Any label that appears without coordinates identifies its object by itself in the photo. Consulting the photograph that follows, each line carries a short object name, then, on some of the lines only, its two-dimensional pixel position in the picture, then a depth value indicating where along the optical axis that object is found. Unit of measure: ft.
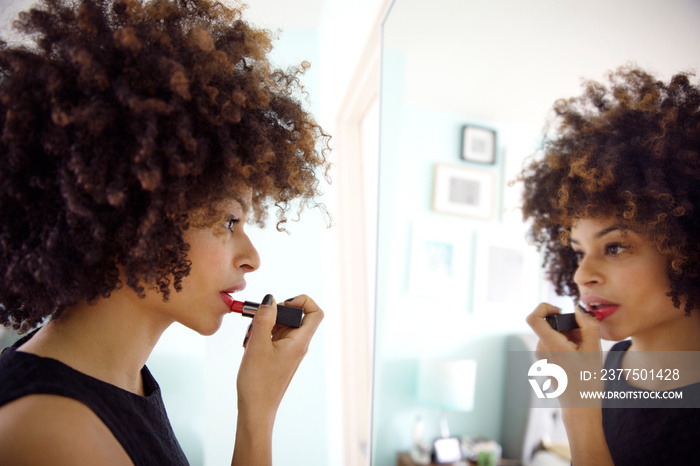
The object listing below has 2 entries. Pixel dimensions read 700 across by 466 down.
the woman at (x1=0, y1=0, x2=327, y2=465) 1.83
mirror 1.83
